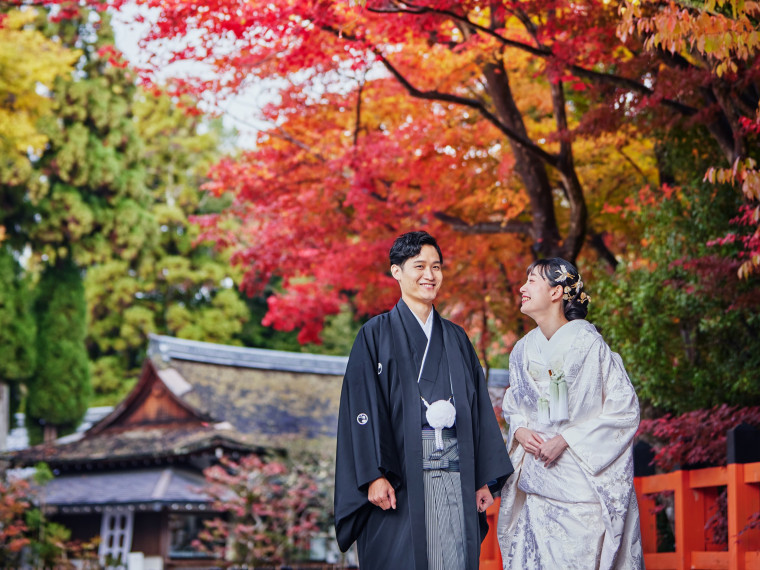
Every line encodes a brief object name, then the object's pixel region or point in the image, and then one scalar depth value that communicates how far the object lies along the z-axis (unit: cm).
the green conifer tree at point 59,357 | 2186
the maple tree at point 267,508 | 1377
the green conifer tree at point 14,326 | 2055
